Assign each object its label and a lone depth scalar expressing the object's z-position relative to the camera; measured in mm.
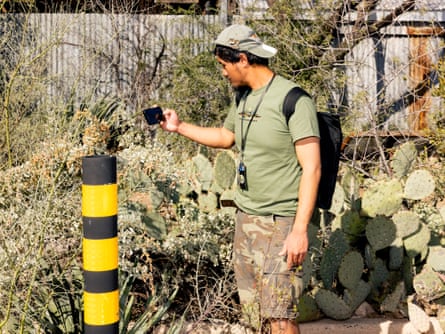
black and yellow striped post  3014
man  3482
